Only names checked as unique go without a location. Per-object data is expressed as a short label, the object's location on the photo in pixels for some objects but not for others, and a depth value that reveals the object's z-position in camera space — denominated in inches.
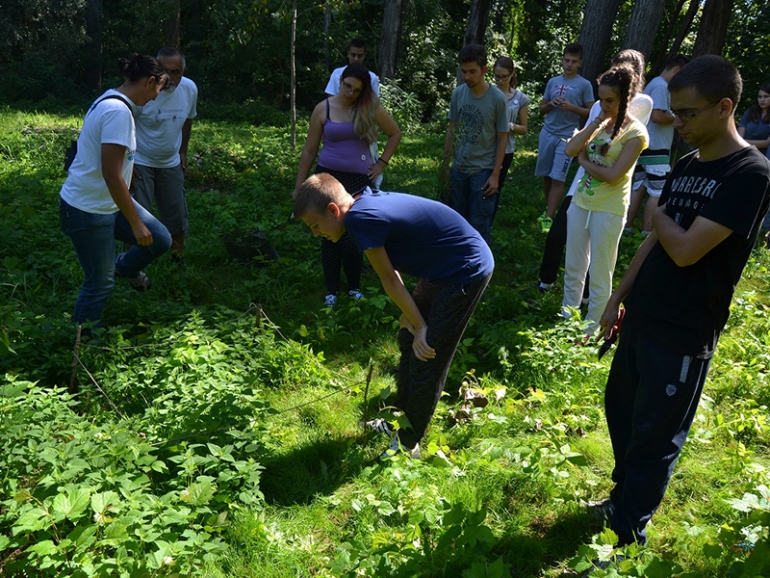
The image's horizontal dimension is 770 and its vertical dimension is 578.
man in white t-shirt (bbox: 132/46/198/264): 220.4
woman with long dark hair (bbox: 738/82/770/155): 315.0
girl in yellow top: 173.6
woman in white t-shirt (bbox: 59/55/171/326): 157.1
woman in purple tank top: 204.7
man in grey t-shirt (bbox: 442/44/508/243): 224.2
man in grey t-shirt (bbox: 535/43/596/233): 291.3
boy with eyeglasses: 94.8
